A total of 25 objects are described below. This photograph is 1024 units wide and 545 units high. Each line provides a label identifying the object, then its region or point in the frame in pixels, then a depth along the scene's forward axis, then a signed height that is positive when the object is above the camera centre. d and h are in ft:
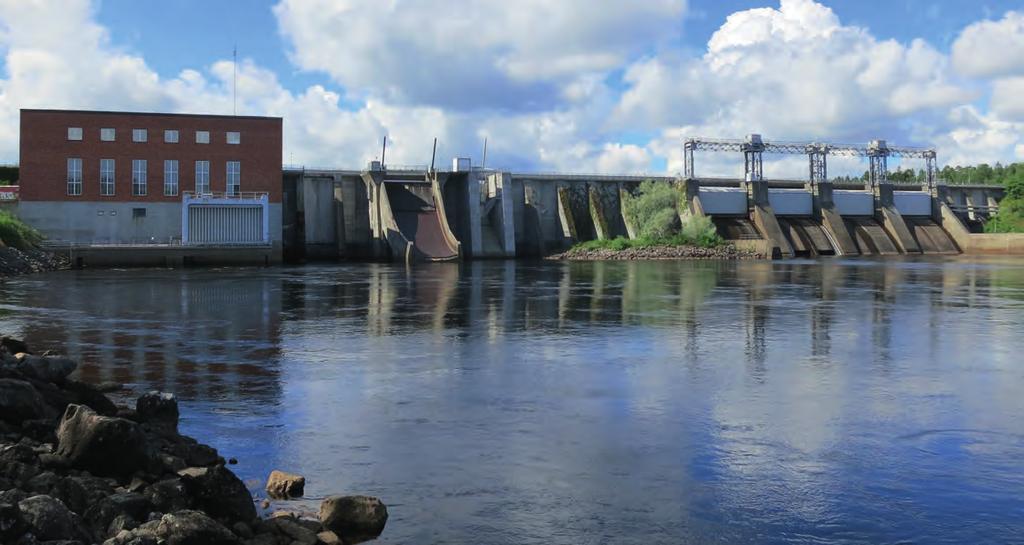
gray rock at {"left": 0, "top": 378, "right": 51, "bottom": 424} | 29.55 -5.16
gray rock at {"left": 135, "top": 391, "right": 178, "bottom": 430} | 33.88 -6.14
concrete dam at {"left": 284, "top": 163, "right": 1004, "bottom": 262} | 254.68 +12.63
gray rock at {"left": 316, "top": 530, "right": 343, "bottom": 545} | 24.90 -8.15
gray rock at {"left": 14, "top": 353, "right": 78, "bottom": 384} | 35.63 -4.78
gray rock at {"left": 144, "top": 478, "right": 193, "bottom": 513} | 24.70 -6.99
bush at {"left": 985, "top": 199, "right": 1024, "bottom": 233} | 341.00 +14.17
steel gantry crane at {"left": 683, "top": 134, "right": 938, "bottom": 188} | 303.48 +36.61
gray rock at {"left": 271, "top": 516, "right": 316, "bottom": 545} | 24.70 -7.92
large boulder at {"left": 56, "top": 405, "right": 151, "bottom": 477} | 26.35 -5.86
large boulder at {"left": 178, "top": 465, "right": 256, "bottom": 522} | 25.41 -7.12
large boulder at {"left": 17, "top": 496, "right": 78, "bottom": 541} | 20.00 -6.17
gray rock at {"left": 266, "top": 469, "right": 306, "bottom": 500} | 29.25 -7.85
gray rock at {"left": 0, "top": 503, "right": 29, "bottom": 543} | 19.26 -6.02
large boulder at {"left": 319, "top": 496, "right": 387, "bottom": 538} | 26.02 -7.89
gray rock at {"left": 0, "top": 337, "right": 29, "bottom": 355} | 45.93 -4.94
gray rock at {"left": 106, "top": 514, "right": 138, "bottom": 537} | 22.30 -7.02
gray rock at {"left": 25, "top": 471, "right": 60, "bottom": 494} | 23.38 -6.22
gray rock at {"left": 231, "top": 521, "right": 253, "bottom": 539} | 24.35 -7.75
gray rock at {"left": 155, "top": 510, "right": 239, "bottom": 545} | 21.59 -6.94
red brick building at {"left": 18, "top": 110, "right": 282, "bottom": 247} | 224.53 +19.56
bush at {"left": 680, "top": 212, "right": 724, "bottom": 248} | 269.23 +6.74
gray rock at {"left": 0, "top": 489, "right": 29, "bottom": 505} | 20.86 -5.91
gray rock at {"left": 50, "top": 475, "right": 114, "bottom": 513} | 23.21 -6.54
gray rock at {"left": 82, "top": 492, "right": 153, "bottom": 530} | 22.82 -6.85
